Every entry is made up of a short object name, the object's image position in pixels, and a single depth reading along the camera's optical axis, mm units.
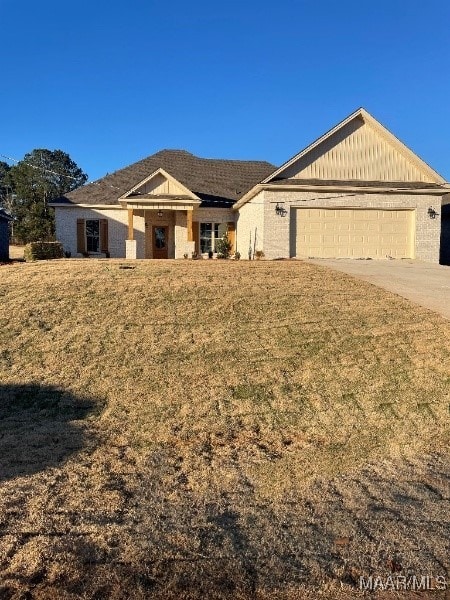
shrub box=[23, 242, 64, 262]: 19108
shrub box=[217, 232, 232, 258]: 21302
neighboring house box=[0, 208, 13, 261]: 23031
